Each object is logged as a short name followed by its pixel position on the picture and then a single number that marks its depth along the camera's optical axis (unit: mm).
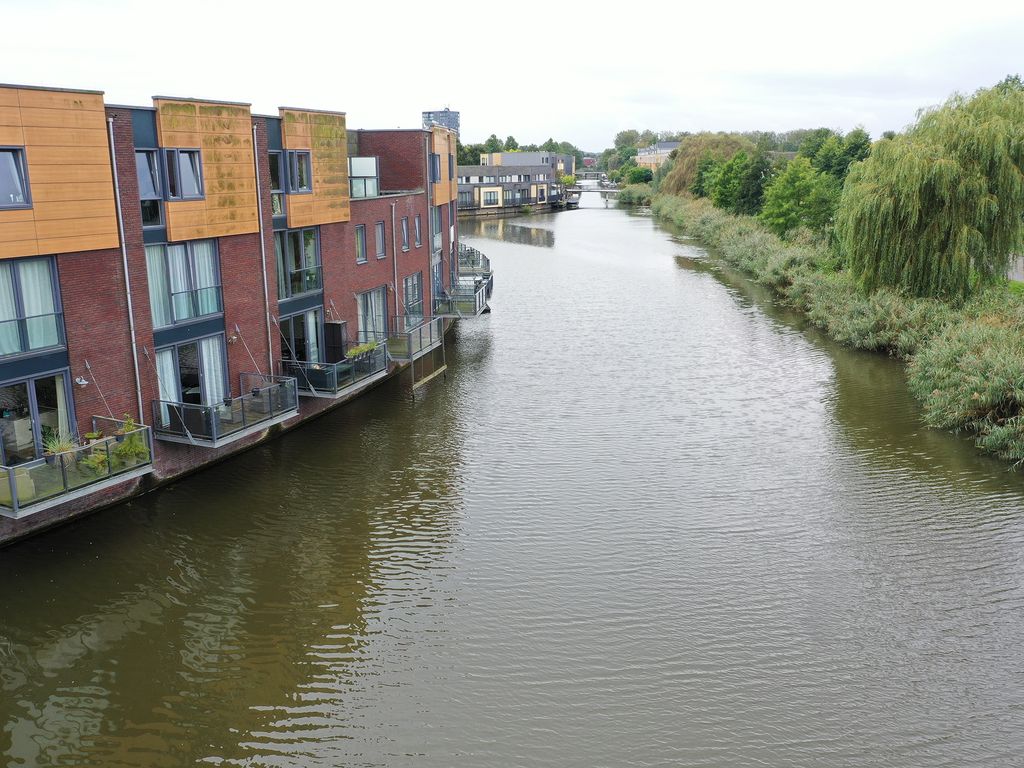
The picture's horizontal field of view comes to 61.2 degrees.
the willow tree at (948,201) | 28609
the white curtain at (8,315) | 14352
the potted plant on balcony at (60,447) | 14148
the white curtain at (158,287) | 17172
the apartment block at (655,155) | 170488
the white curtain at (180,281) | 17797
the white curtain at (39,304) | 14711
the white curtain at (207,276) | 18453
